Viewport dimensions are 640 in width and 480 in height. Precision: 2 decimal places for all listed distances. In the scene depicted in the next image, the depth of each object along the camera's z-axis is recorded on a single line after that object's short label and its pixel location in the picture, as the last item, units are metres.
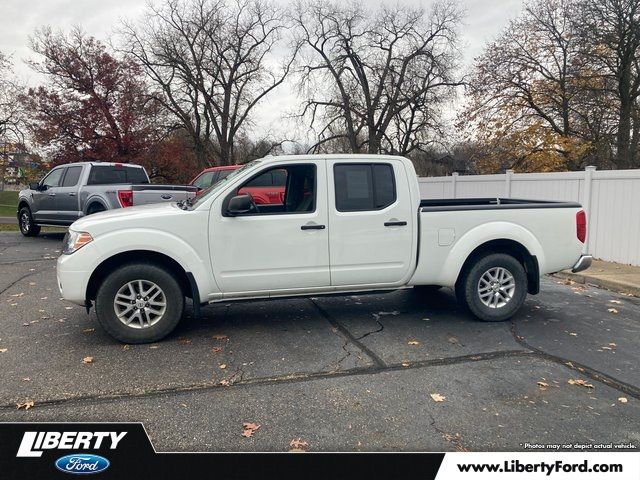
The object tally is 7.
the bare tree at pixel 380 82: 29.33
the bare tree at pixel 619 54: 19.23
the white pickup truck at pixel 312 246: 4.66
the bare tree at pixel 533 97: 22.88
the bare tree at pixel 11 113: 23.15
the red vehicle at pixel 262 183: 5.67
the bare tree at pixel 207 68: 29.84
